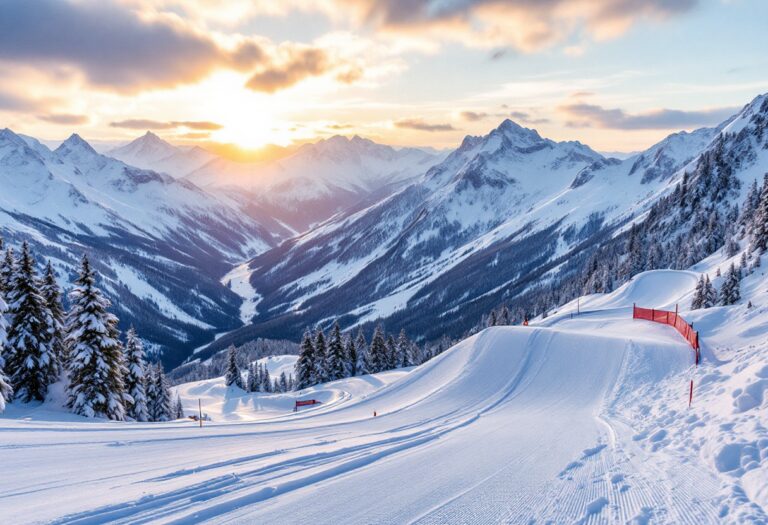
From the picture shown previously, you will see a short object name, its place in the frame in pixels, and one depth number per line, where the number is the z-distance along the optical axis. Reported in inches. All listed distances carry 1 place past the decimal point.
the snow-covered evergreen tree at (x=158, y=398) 1733.5
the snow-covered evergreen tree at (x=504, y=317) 3682.8
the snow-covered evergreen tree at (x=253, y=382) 3041.3
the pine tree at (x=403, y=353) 2658.0
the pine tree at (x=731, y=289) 1807.3
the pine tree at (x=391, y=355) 2566.4
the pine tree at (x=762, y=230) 2208.8
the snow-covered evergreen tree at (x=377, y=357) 2504.9
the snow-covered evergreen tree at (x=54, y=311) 1149.1
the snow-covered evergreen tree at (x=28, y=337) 1075.3
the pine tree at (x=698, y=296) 1884.8
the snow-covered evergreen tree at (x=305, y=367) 2461.9
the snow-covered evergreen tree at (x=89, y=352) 1060.5
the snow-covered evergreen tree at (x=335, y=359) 2422.5
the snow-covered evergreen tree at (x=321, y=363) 2424.3
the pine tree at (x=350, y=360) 2442.2
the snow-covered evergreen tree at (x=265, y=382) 3115.2
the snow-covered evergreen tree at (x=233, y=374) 3004.4
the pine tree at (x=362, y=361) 2488.9
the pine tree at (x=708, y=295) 1841.8
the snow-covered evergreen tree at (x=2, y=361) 892.6
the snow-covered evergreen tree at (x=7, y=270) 1083.3
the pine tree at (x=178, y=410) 2020.3
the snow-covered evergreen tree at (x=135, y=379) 1411.2
